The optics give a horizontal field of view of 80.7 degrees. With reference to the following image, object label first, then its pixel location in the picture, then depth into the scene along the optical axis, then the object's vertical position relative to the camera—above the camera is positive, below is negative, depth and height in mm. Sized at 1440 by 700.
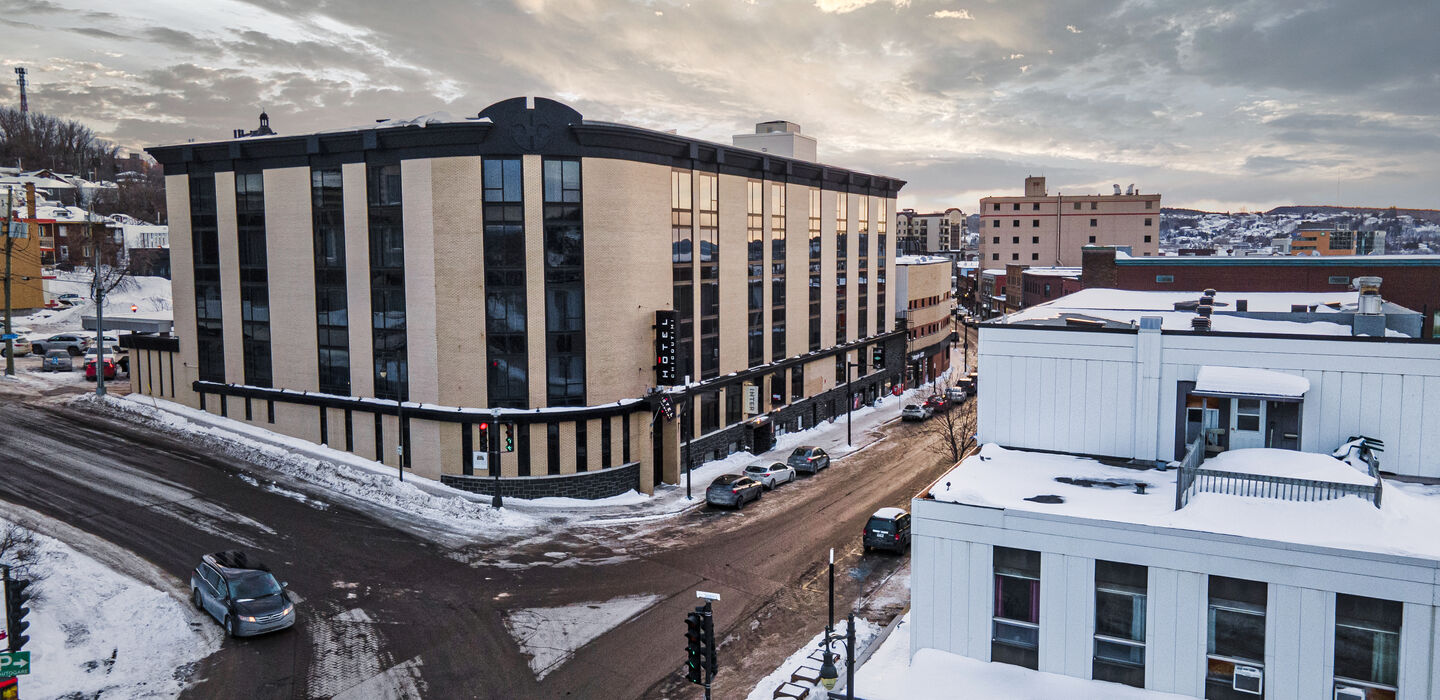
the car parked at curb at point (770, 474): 41062 -9592
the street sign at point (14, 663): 16375 -7424
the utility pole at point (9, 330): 55403 -3425
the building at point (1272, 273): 45031 +160
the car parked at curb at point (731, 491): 37219 -9418
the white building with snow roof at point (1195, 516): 14430 -4519
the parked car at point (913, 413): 59750 -9573
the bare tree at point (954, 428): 43066 -9681
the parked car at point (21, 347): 64750 -5137
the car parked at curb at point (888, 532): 31531 -9499
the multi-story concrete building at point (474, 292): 37281 -636
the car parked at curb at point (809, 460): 44688 -9670
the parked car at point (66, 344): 65562 -4991
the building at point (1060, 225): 130625 +8065
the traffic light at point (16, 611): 16750 -6689
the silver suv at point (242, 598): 22812 -8753
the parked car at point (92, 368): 55625 -5909
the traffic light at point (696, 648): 17766 -7791
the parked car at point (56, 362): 58094 -5625
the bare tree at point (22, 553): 25125 -8488
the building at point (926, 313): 75312 -3385
